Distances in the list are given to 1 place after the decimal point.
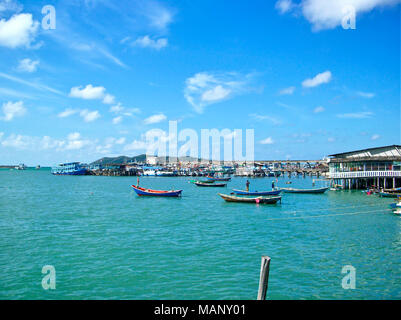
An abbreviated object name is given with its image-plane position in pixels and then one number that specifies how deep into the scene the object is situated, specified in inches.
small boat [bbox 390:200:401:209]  1155.3
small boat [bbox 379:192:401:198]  1688.9
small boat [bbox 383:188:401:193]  1739.9
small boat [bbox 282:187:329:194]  2114.7
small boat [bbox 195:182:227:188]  2940.5
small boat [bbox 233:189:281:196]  1803.0
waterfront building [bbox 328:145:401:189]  1973.4
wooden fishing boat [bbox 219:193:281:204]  1488.7
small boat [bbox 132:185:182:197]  1867.4
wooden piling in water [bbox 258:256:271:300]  359.9
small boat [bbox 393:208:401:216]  1106.1
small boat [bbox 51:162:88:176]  6441.9
